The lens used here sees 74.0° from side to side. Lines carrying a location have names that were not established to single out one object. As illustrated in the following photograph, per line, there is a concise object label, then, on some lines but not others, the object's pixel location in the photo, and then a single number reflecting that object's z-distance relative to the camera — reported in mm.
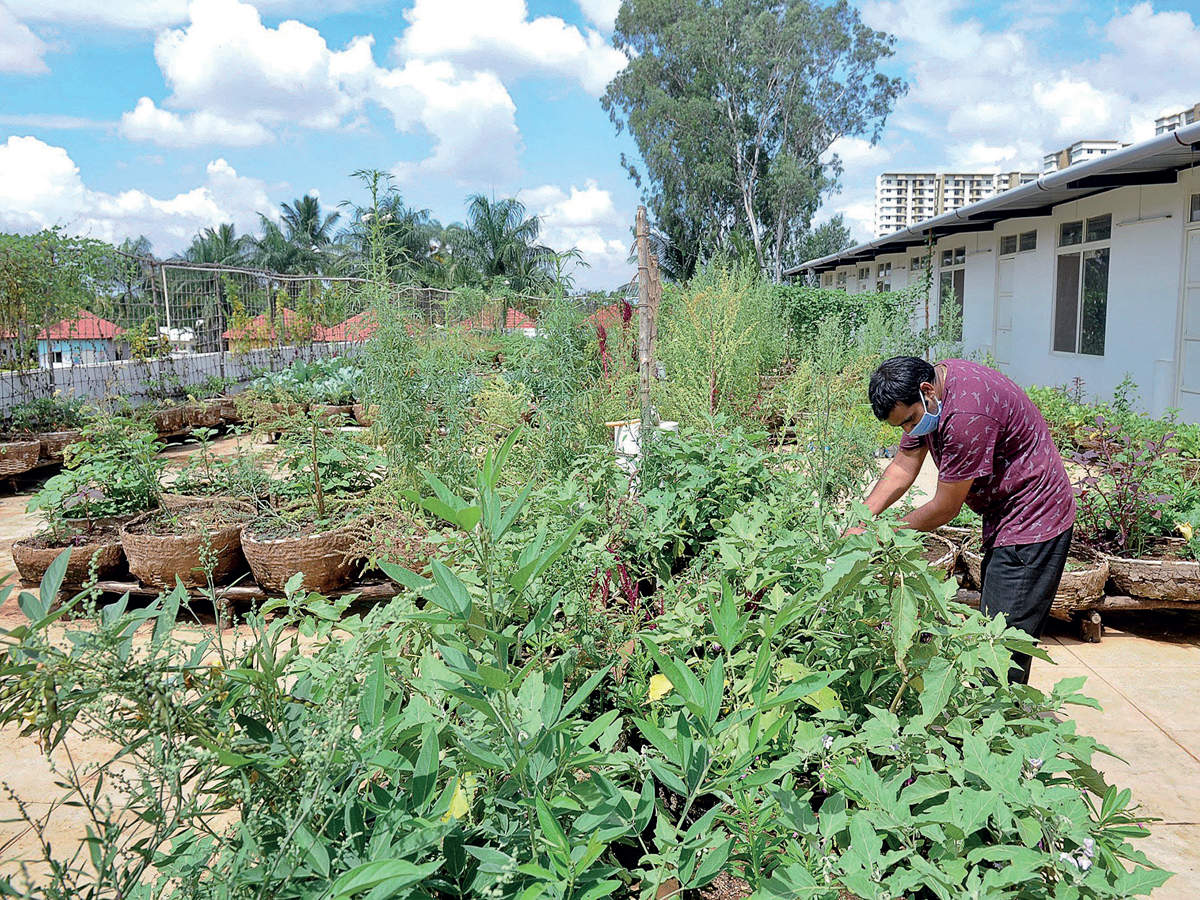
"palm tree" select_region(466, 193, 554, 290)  34188
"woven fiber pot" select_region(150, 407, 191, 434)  9961
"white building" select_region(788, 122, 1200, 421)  7699
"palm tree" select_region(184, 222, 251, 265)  43688
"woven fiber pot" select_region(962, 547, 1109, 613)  3773
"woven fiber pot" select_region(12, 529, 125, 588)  4246
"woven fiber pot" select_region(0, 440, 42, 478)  7500
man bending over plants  2615
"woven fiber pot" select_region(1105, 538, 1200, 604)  3785
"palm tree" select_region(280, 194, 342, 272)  43031
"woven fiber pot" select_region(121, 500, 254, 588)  4070
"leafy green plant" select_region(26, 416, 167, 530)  4590
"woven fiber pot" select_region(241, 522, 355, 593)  3975
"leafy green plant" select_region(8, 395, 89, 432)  8453
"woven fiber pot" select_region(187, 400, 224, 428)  10734
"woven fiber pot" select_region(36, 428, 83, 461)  8102
